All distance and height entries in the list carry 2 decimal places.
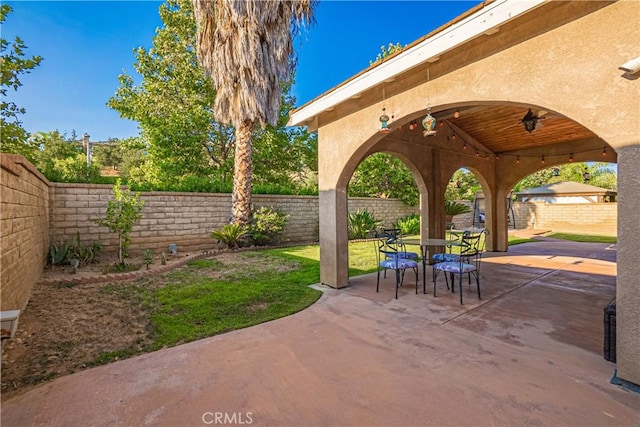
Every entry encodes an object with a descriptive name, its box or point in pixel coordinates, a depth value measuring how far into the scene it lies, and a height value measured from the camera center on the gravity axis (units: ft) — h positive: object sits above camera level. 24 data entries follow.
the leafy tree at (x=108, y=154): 101.19 +21.38
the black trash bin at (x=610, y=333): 9.27 -4.26
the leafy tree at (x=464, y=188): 68.46 +5.15
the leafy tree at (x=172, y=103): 43.55 +17.34
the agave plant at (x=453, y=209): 43.27 -0.07
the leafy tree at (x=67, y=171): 24.77 +4.24
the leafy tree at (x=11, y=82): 24.87 +12.05
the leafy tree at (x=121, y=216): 22.45 -0.20
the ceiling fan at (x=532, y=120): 19.62 +6.08
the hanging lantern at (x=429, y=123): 12.84 +3.90
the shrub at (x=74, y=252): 21.86 -3.09
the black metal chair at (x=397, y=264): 16.60 -3.26
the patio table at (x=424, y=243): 19.35 -2.37
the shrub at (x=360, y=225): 43.16 -2.33
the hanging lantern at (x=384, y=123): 14.56 +4.46
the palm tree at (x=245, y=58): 28.37 +16.28
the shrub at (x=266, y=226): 34.43 -1.80
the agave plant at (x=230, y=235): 31.99 -2.60
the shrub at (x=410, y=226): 48.87 -2.91
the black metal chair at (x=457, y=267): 15.38 -3.27
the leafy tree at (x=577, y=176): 93.86 +10.50
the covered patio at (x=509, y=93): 7.93 +4.82
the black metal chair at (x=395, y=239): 20.26 -2.29
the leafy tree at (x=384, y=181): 53.57 +5.49
